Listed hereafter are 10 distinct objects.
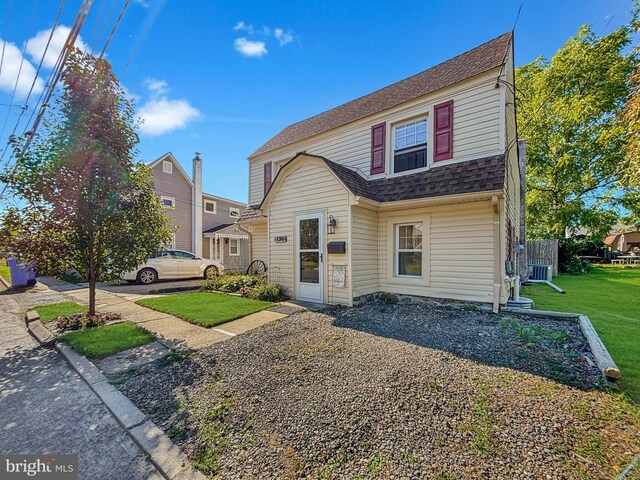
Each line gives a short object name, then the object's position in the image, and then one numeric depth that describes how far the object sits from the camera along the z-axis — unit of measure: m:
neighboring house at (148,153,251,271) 16.19
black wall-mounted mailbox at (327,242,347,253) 6.48
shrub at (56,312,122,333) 5.11
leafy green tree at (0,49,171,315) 4.64
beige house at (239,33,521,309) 5.98
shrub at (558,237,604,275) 16.06
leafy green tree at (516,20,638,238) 16.86
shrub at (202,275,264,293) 8.56
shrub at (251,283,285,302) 7.40
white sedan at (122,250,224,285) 11.49
